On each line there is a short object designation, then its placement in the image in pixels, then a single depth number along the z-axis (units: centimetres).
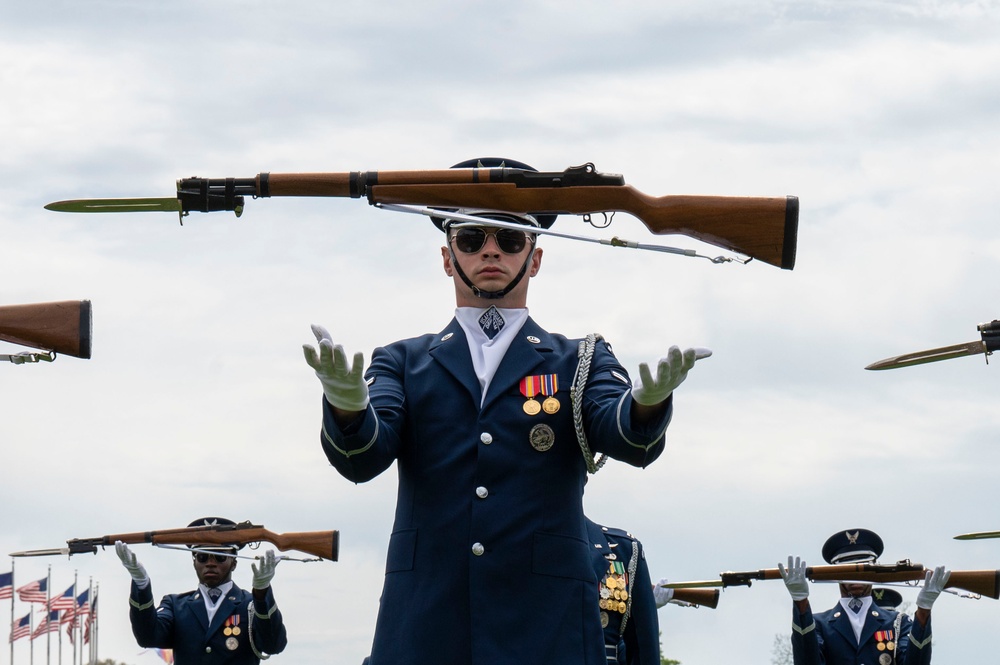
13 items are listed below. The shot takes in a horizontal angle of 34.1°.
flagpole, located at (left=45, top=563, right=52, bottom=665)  3347
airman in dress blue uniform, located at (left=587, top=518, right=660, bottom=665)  1037
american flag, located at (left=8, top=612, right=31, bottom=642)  3347
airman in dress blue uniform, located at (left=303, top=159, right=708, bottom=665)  652
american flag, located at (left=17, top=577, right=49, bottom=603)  3284
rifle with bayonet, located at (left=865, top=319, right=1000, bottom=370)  1079
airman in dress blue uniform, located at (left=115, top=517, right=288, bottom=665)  1562
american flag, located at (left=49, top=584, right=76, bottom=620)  3400
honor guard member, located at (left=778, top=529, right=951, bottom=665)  1611
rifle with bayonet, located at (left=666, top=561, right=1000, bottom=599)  1638
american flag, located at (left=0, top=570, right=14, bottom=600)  3077
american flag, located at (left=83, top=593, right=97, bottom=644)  3531
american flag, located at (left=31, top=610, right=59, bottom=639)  3416
